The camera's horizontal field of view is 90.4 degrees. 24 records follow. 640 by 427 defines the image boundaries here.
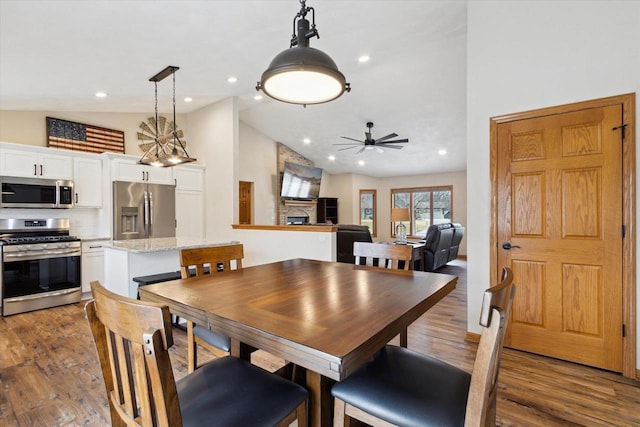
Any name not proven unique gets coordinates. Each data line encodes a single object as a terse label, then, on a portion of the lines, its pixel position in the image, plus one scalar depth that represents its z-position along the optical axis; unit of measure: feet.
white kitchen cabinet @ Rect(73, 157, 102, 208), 14.48
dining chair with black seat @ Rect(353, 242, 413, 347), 7.13
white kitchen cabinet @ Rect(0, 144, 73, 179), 12.66
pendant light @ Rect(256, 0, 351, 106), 4.93
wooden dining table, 3.07
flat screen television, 26.94
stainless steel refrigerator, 15.16
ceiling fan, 20.36
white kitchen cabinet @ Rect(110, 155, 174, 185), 15.20
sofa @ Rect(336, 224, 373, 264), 18.16
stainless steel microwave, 12.76
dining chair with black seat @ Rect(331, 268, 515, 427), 2.97
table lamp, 28.21
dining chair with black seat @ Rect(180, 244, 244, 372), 5.97
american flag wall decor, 14.85
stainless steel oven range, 12.28
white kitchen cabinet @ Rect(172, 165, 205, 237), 17.52
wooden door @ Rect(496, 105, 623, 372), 7.78
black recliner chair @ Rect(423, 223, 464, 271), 19.48
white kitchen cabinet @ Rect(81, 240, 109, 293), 14.33
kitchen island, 10.18
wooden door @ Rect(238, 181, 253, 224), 24.45
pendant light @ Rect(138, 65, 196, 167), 11.81
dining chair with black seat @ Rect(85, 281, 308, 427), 2.53
